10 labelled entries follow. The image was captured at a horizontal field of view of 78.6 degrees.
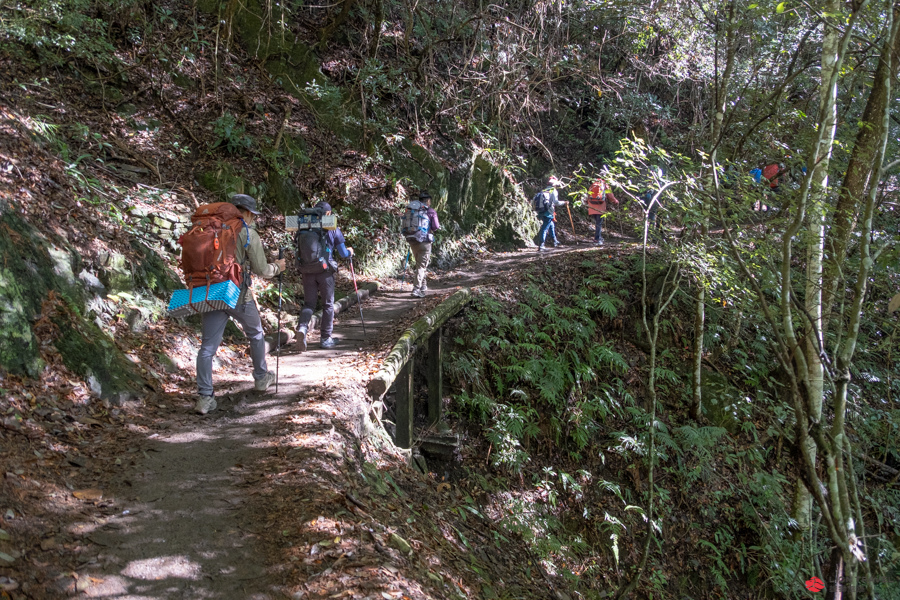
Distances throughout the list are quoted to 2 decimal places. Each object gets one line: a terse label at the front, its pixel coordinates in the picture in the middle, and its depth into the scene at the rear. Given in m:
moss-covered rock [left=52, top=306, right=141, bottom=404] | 5.52
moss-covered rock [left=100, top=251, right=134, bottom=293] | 6.94
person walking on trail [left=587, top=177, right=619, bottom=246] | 16.41
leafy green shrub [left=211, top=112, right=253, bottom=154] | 11.80
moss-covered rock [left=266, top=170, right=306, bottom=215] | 12.16
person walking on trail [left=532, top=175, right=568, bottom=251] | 16.39
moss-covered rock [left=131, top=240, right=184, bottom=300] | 7.55
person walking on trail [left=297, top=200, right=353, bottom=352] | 8.52
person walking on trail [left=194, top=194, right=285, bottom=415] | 5.87
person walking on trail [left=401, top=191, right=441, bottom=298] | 11.33
